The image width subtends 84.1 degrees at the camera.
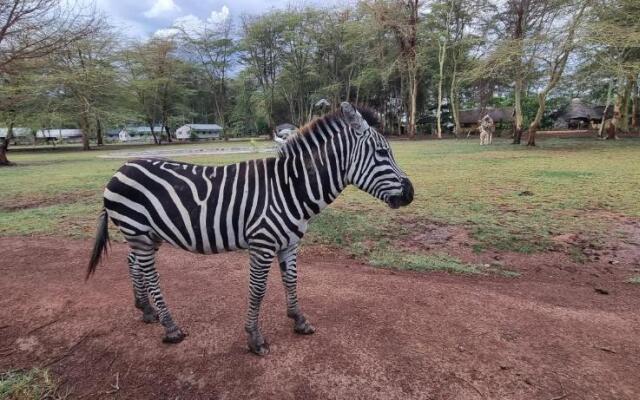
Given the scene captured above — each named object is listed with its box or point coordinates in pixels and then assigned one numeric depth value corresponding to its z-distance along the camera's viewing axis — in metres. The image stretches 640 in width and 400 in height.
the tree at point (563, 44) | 17.86
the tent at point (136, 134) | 74.17
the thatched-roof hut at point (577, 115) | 49.22
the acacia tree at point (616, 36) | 16.61
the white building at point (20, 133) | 44.89
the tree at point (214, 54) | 55.81
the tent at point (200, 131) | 68.91
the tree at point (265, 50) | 47.53
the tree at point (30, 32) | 7.92
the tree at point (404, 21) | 33.78
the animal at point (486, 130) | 27.12
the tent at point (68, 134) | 74.93
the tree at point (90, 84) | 24.43
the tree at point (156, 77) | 46.47
